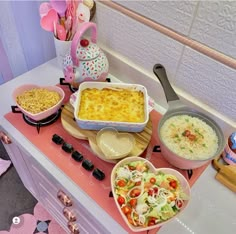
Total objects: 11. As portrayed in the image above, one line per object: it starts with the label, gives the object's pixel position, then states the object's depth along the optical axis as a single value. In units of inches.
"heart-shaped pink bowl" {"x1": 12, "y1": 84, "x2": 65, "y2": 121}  32.5
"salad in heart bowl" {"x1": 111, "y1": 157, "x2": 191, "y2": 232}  24.9
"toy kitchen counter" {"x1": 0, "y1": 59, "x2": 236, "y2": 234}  27.9
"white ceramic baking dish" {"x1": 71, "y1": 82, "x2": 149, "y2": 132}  30.5
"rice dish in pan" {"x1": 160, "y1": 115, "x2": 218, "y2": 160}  29.1
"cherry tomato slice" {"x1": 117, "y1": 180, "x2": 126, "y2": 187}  26.8
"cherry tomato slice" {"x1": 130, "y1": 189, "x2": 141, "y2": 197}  26.1
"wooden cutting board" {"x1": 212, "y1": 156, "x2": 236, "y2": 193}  30.4
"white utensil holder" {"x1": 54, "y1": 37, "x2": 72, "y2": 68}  38.5
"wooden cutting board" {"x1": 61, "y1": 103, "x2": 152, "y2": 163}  30.7
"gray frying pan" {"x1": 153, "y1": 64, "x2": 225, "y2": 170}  28.4
